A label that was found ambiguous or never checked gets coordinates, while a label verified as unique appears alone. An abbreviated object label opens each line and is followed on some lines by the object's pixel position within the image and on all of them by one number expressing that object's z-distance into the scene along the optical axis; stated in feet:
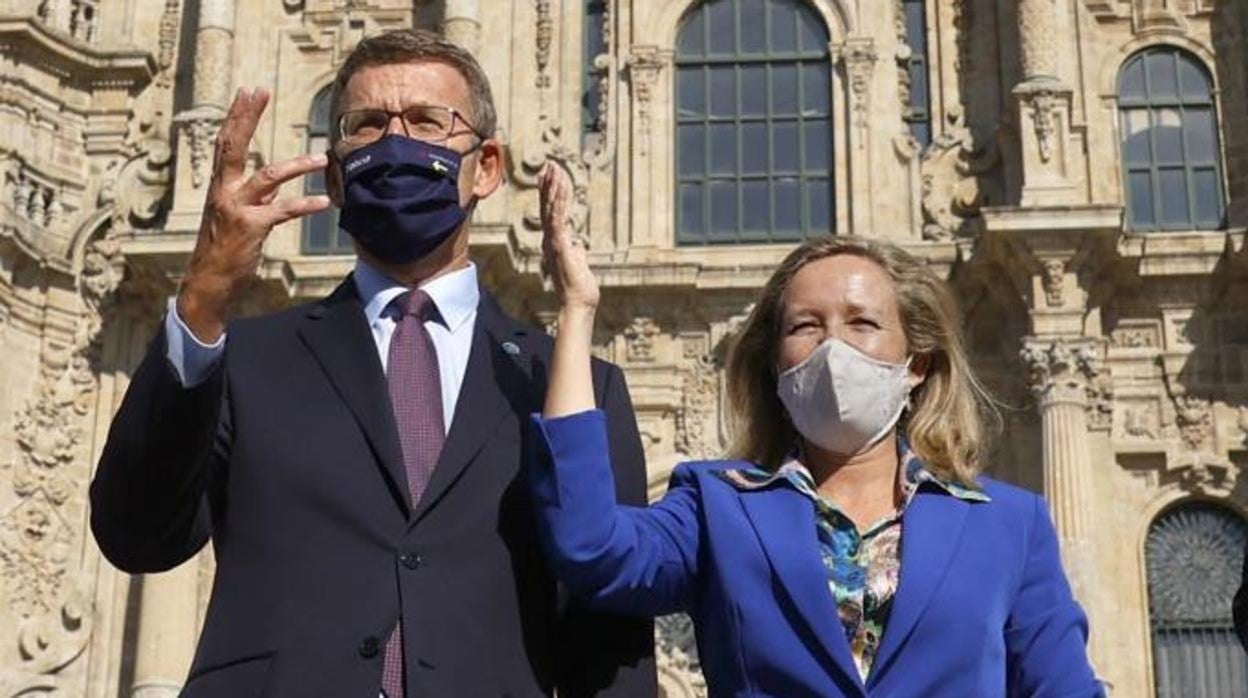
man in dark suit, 9.99
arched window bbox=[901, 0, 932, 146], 48.08
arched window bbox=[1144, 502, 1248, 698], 42.37
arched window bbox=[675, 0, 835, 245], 47.24
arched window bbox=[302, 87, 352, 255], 48.57
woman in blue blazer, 10.50
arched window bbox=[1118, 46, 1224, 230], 46.01
